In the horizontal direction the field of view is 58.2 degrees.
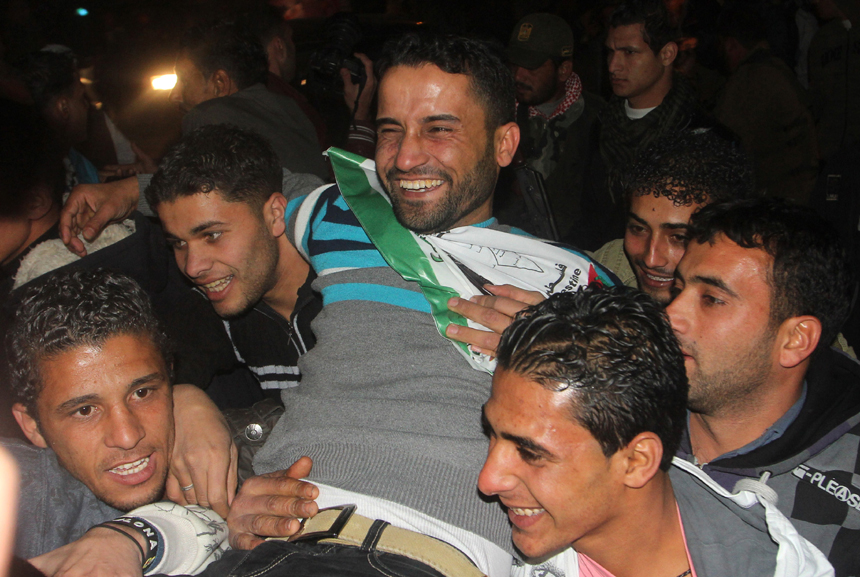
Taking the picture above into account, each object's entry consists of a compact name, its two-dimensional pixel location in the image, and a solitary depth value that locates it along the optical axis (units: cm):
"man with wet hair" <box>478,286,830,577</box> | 66
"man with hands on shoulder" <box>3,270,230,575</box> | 83
